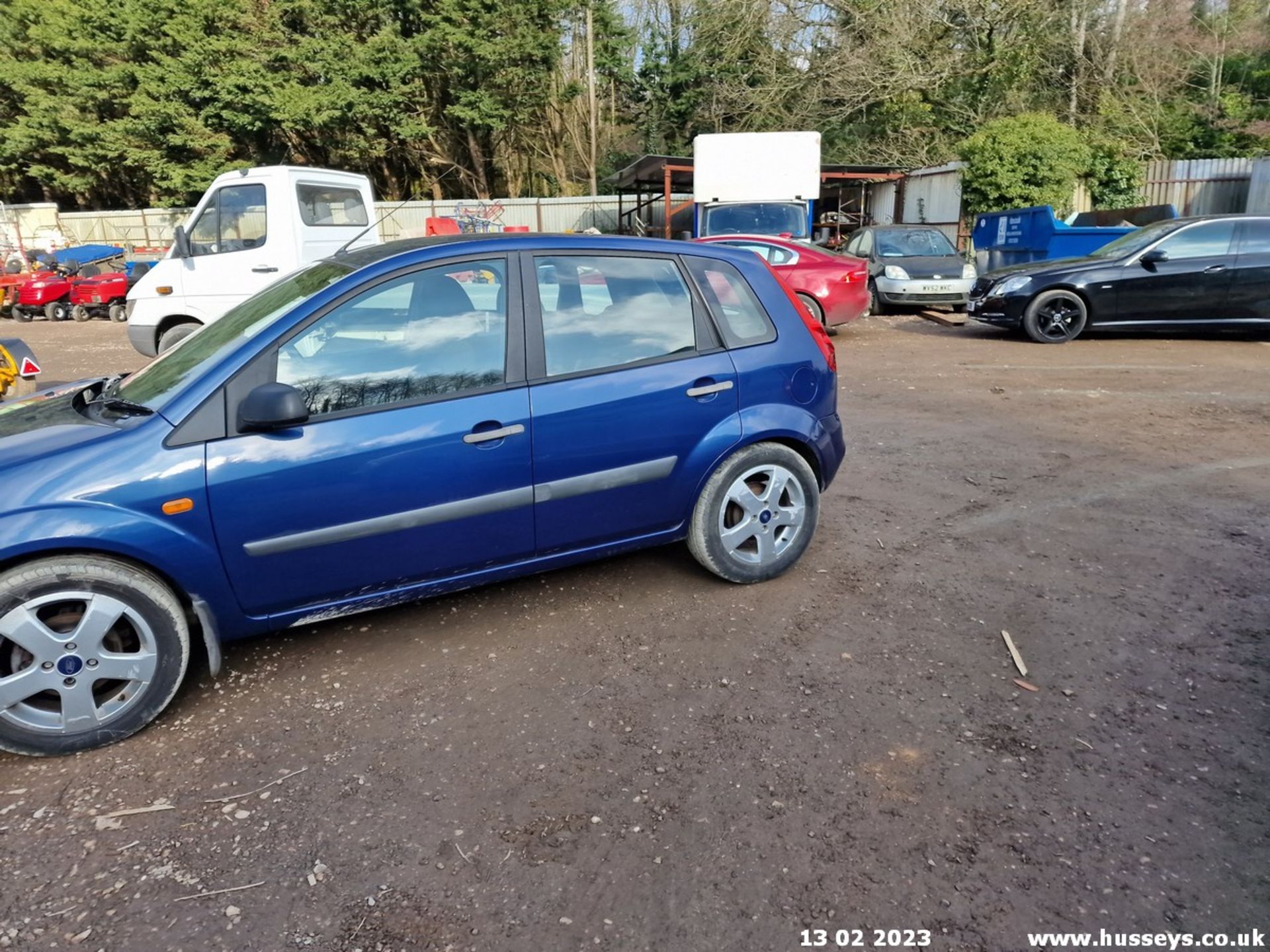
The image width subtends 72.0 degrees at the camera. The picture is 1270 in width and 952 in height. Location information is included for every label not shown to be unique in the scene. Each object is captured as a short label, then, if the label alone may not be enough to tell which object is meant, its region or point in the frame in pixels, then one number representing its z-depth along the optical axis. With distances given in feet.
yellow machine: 22.03
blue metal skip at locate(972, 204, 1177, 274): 43.80
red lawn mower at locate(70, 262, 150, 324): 59.93
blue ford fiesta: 9.32
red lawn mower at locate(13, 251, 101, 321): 60.95
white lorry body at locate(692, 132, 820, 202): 49.52
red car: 36.60
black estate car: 34.01
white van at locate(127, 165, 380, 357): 28.81
